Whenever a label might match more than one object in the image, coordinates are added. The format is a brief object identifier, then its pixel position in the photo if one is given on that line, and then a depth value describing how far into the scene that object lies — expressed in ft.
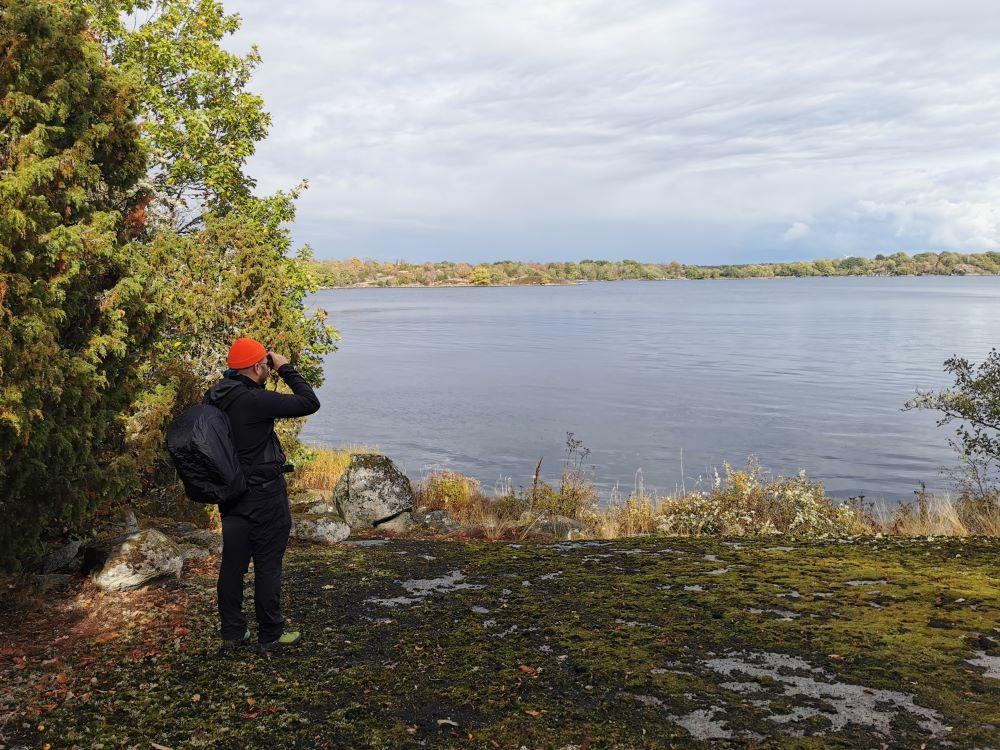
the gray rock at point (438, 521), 40.14
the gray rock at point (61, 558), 25.20
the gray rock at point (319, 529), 31.73
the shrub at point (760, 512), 38.50
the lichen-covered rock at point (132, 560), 23.00
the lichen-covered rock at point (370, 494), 39.40
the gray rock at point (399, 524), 39.50
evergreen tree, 20.25
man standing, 18.80
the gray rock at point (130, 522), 27.55
